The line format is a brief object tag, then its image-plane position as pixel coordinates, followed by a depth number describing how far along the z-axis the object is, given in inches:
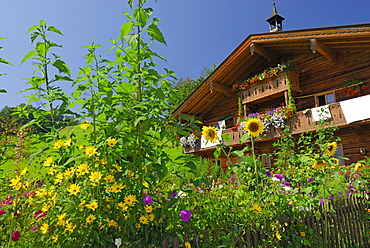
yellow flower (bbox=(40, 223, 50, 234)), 65.2
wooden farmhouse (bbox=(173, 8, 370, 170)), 369.4
